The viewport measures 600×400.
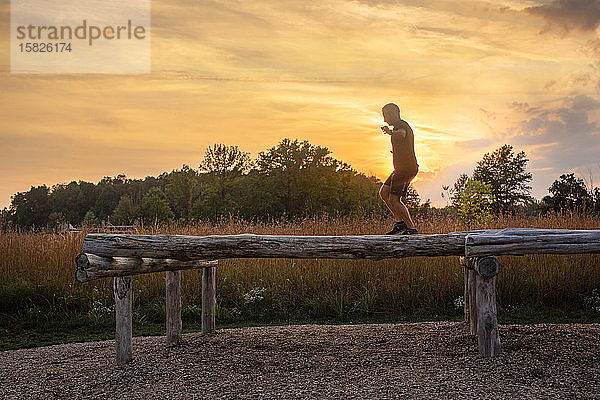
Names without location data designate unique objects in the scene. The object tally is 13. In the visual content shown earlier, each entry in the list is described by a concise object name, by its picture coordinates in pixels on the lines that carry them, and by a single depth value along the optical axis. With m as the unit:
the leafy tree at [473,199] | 17.20
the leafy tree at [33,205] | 44.03
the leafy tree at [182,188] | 38.91
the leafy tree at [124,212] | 40.24
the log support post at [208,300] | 6.57
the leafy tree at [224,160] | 35.12
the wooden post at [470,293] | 5.58
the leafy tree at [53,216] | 42.09
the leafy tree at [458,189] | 18.40
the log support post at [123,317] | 5.15
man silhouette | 6.16
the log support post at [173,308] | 6.02
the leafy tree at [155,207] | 40.94
